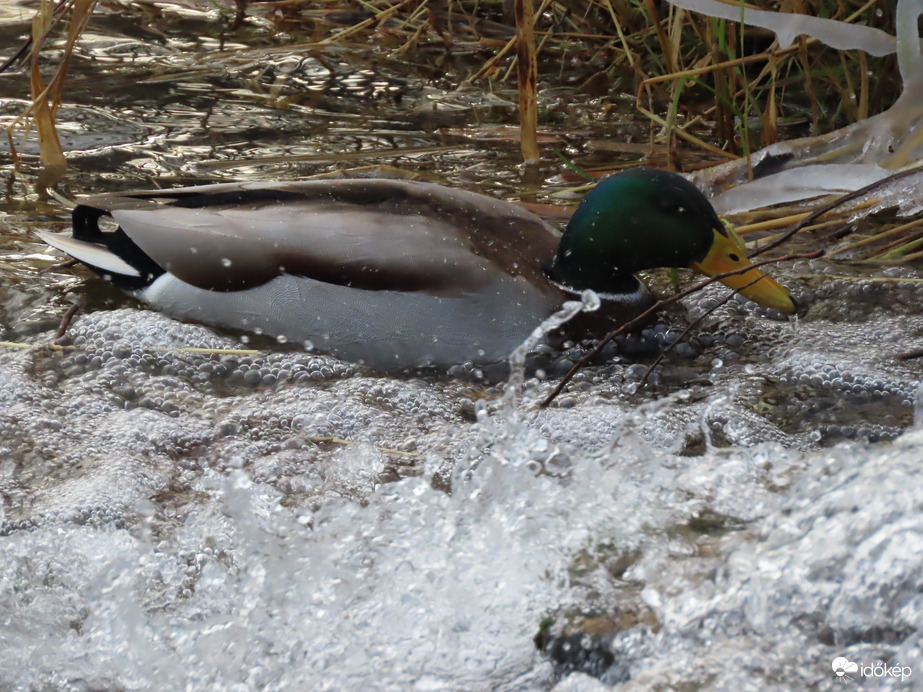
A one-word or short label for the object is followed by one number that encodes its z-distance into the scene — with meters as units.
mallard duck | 6.77
